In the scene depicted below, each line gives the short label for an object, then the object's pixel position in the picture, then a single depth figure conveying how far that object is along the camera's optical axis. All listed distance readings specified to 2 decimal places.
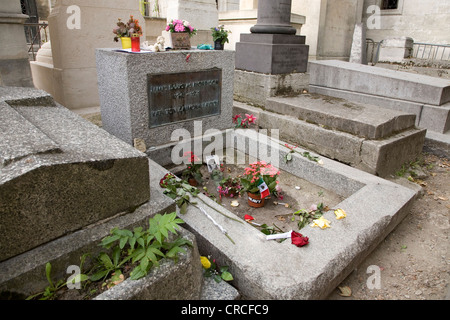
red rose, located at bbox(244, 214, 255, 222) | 2.79
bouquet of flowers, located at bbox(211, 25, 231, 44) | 4.11
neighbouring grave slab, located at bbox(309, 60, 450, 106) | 4.98
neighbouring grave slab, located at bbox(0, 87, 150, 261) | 1.57
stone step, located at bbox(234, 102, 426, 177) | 3.63
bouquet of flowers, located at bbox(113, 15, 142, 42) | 3.58
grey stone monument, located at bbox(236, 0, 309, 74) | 5.09
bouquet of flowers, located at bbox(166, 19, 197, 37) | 3.77
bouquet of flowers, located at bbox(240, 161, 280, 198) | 3.02
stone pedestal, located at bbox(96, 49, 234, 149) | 3.37
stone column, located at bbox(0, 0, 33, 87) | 4.47
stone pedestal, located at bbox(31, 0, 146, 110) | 5.18
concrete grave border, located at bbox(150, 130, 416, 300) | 1.87
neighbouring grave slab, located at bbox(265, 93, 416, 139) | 3.78
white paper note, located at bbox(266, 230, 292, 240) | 2.23
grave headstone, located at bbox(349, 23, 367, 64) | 9.26
